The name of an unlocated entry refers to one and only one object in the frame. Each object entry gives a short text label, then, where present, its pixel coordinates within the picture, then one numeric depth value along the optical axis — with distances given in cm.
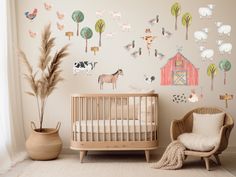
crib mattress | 465
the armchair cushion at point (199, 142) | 423
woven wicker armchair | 425
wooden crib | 466
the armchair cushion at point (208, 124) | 462
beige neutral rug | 405
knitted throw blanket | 431
